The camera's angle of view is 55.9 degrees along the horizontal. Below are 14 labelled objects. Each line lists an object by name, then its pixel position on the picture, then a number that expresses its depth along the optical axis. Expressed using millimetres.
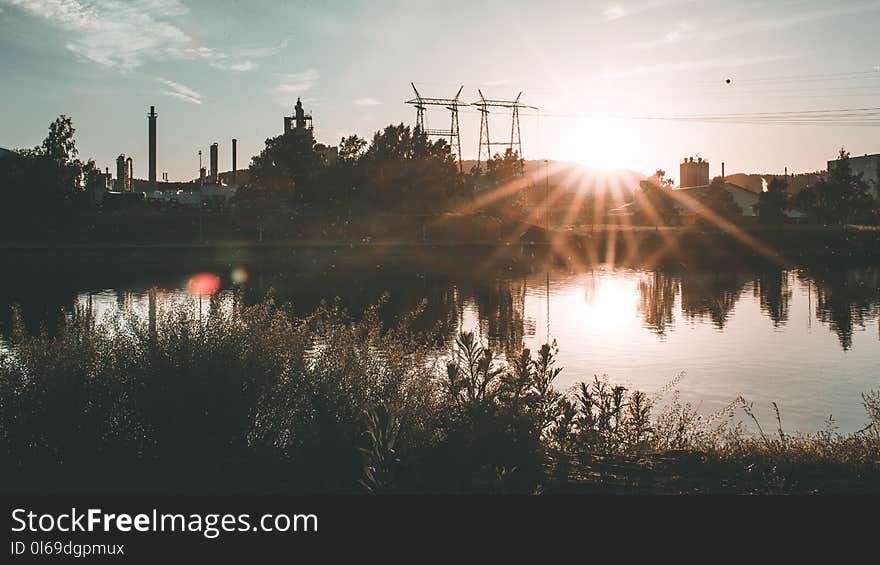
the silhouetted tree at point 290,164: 99750
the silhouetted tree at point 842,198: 106250
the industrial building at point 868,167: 156125
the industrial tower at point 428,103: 142375
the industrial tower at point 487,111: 142125
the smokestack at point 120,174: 141450
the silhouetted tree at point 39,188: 78438
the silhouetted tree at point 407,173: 100438
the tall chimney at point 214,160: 151375
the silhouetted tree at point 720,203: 113150
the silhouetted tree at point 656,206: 131875
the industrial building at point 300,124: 121250
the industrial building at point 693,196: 134950
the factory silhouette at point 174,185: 102938
